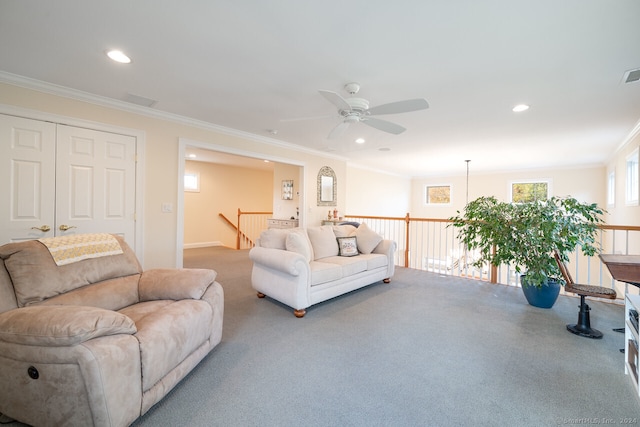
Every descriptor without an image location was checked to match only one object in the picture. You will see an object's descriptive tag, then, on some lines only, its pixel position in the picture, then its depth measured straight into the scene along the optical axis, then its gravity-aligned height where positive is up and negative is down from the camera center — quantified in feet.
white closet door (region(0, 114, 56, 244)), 8.80 +1.02
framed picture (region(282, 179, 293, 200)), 21.50 +1.93
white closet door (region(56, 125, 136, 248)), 9.87 +1.06
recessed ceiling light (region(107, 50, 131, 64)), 7.48 +4.51
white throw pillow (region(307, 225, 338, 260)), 12.34 -1.41
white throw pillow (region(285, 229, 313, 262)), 10.81 -1.32
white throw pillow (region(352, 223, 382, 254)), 13.78 -1.40
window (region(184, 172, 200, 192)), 23.72 +2.69
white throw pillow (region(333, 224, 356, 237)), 13.89 -0.93
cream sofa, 9.63 -2.16
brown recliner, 4.01 -2.28
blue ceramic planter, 10.39 -3.10
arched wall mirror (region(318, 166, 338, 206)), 20.33 +2.07
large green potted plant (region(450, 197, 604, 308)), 9.56 -0.68
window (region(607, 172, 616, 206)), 18.28 +2.19
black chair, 8.09 -2.77
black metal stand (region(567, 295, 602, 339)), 8.28 -3.50
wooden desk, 6.12 -1.21
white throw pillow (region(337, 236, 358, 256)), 13.00 -1.66
